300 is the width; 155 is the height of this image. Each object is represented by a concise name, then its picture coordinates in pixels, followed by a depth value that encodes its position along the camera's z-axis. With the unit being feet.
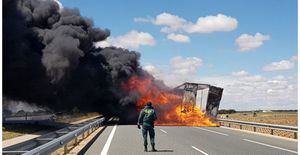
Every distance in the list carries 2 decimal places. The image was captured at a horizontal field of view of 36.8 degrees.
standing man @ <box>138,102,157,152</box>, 52.85
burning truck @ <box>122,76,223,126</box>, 133.08
